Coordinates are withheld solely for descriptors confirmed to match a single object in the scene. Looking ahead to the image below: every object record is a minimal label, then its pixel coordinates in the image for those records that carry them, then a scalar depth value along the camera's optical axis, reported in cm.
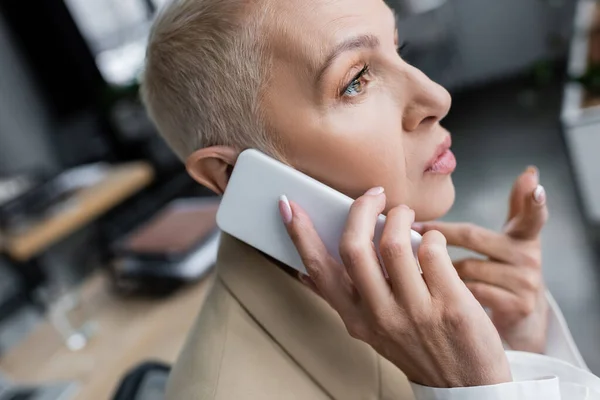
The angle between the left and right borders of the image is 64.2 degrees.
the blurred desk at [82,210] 194
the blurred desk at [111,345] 95
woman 47
